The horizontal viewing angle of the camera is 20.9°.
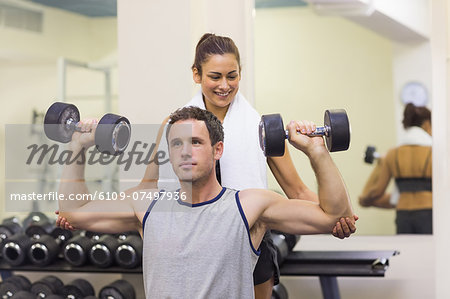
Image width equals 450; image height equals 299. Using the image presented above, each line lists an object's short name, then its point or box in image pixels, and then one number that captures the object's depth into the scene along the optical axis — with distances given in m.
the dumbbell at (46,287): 5.89
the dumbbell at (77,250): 5.79
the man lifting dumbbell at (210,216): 3.16
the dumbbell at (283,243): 5.50
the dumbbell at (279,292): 5.67
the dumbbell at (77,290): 5.92
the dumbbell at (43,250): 5.86
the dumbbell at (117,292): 5.74
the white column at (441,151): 6.35
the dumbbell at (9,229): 6.32
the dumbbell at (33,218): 6.53
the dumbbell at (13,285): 5.92
